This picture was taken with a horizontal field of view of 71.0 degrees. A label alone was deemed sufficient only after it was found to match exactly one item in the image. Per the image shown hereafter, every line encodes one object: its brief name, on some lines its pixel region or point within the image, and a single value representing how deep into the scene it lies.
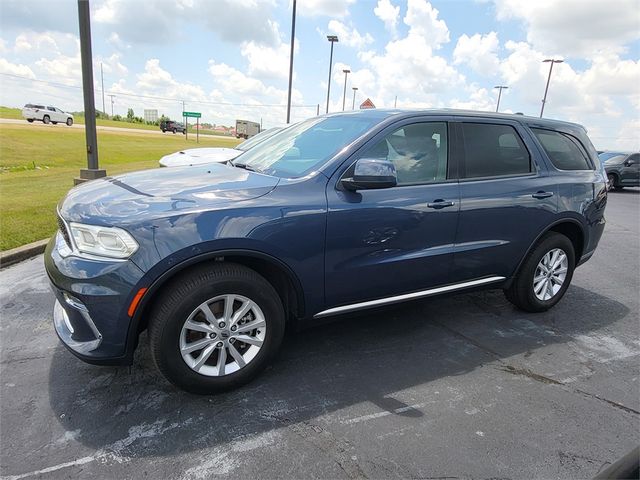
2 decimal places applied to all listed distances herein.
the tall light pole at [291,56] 20.11
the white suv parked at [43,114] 40.09
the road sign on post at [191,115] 43.03
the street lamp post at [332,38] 25.87
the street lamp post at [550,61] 39.84
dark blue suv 2.58
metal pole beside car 8.43
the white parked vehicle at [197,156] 8.40
